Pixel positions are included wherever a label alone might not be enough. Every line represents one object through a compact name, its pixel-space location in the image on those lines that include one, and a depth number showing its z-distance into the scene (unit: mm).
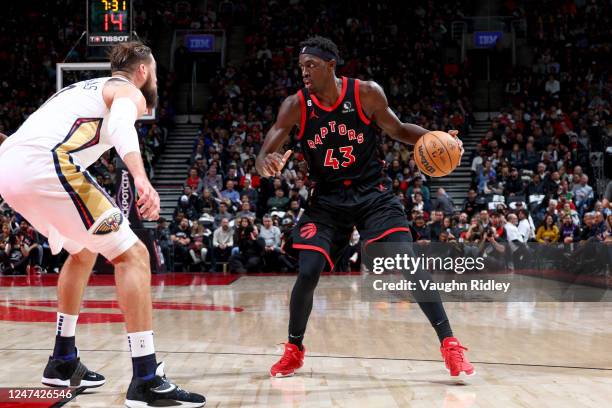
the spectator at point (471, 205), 15031
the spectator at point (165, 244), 13841
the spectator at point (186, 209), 15039
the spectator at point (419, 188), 15145
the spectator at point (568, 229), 13148
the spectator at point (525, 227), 13383
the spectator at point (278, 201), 14945
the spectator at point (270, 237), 13758
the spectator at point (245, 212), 14250
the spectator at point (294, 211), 14125
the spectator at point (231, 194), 15133
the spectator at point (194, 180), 16109
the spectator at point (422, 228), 13209
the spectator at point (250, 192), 15234
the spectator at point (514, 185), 15461
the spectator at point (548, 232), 13430
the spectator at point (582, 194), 14660
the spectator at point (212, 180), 15812
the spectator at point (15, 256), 13703
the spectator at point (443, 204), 14562
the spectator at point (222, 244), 13969
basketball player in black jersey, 4445
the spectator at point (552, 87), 20219
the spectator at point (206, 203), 15078
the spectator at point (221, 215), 14297
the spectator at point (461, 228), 13039
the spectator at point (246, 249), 13625
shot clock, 11578
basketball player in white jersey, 3379
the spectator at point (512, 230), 13141
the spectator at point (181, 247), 14031
